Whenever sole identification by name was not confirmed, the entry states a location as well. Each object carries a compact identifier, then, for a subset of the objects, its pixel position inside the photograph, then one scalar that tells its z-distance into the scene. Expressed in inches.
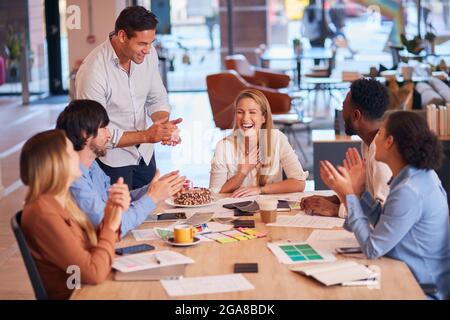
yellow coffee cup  138.0
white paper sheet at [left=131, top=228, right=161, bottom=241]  143.9
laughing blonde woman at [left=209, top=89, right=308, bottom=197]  192.2
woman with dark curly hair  129.2
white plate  166.4
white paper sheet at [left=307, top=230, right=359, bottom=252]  137.4
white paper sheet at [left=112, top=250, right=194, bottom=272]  124.9
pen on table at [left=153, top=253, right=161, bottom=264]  127.8
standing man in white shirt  187.9
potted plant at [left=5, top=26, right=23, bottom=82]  607.2
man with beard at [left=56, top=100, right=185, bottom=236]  140.2
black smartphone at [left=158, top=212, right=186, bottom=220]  158.6
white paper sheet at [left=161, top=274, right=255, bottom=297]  115.7
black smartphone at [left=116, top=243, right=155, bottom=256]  134.4
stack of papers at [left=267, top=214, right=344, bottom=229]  151.2
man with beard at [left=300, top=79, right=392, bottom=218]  160.9
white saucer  137.1
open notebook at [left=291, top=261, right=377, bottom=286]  117.7
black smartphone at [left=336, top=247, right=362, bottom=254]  133.1
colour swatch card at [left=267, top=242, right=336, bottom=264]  129.2
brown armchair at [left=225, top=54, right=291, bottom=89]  491.5
